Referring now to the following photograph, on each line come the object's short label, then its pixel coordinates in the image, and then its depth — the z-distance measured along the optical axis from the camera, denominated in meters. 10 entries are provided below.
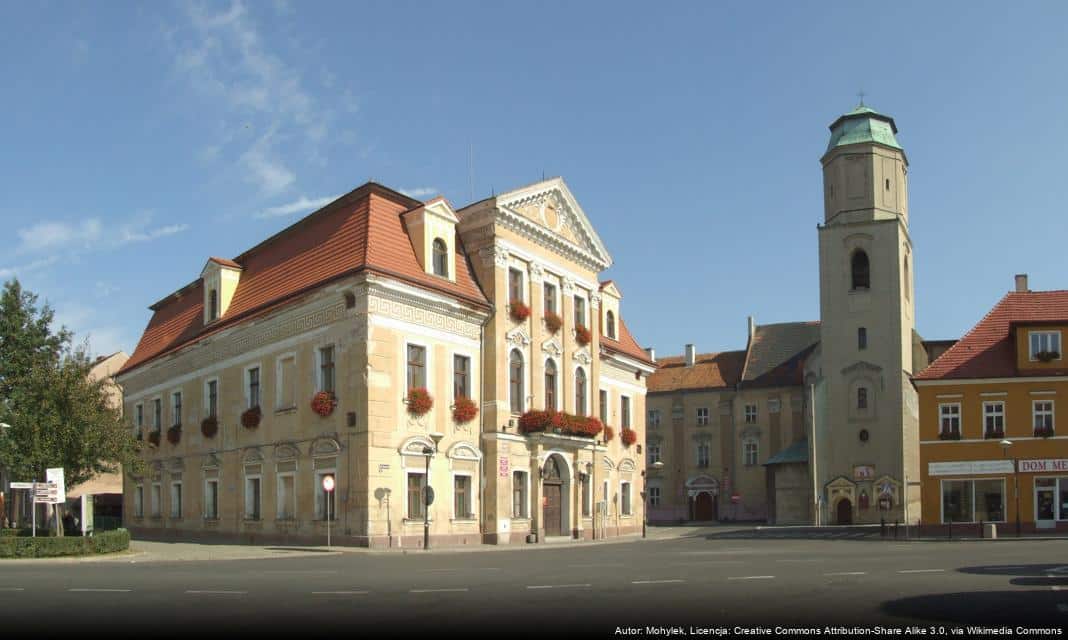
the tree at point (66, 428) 33.81
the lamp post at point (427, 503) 33.75
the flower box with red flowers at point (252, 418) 38.91
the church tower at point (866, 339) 69.06
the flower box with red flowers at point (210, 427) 42.00
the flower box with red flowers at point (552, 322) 41.62
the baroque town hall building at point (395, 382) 34.72
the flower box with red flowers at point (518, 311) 39.75
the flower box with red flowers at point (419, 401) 35.28
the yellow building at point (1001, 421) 49.28
